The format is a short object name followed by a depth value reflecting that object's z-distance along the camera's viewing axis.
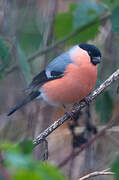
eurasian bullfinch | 5.12
